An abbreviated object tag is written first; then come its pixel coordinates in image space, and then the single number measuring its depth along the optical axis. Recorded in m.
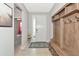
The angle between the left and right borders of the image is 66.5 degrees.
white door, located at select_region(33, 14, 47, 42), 1.89
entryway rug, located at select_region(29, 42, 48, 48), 1.84
